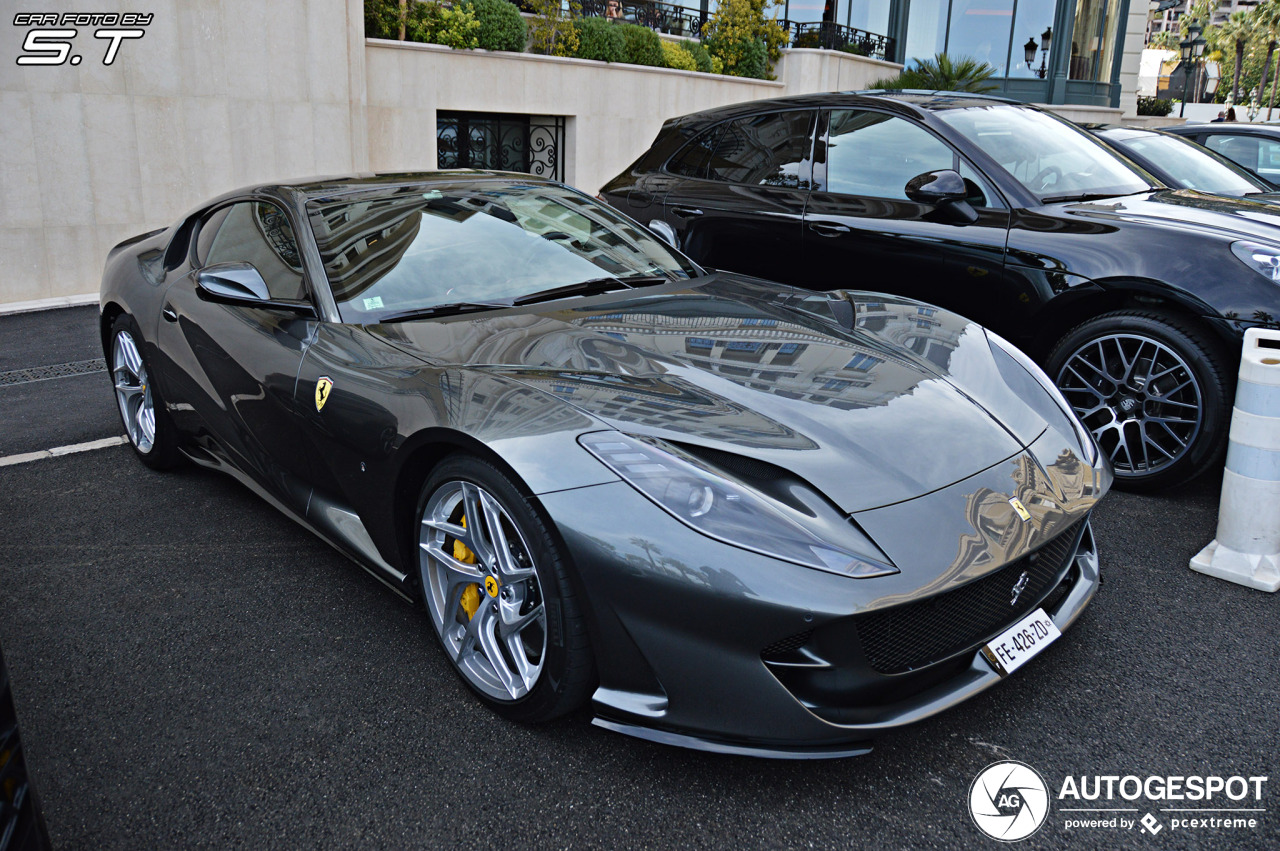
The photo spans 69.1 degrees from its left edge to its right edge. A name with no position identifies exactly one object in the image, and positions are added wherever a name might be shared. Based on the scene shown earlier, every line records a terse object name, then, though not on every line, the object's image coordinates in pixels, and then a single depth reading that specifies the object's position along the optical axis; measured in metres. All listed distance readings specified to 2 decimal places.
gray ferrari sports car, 1.97
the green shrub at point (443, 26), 12.23
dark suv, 3.71
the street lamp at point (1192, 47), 24.34
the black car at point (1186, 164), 6.00
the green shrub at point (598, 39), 13.93
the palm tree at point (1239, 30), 58.16
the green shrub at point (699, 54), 15.72
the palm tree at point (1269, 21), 51.78
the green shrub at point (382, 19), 11.92
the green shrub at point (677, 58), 15.30
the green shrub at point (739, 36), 16.27
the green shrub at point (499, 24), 12.62
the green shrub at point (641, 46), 14.56
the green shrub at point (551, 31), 13.51
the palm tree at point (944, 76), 18.78
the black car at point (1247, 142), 8.49
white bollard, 3.10
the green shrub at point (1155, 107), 28.58
